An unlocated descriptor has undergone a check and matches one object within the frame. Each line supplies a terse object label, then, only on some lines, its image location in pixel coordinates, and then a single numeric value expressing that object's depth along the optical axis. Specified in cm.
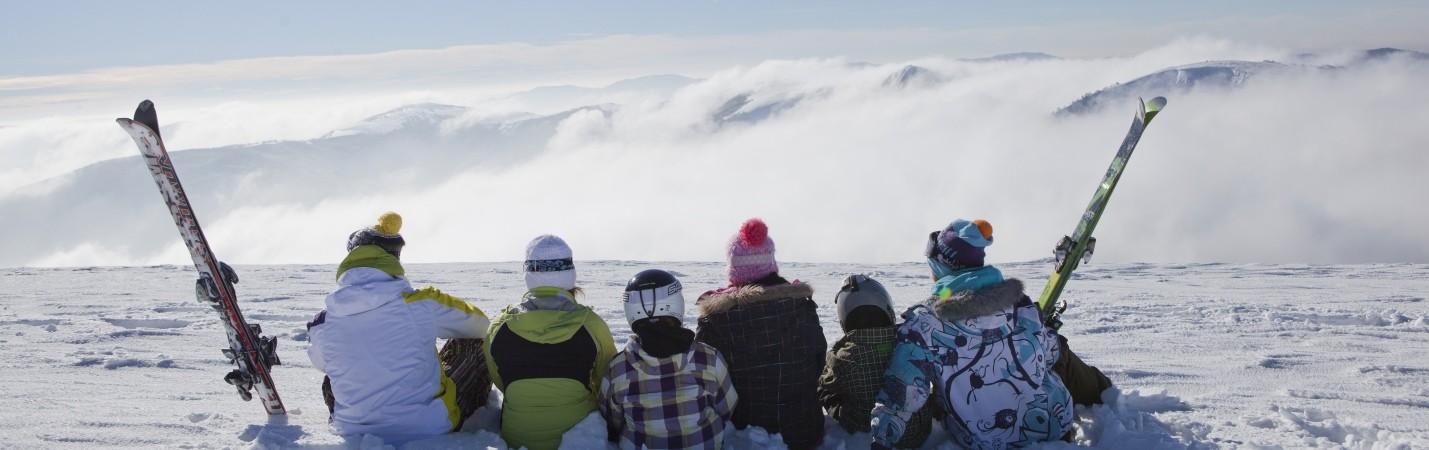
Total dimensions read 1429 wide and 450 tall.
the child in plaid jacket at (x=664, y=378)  327
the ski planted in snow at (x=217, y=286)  414
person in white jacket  351
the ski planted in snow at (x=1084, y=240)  480
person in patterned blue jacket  339
